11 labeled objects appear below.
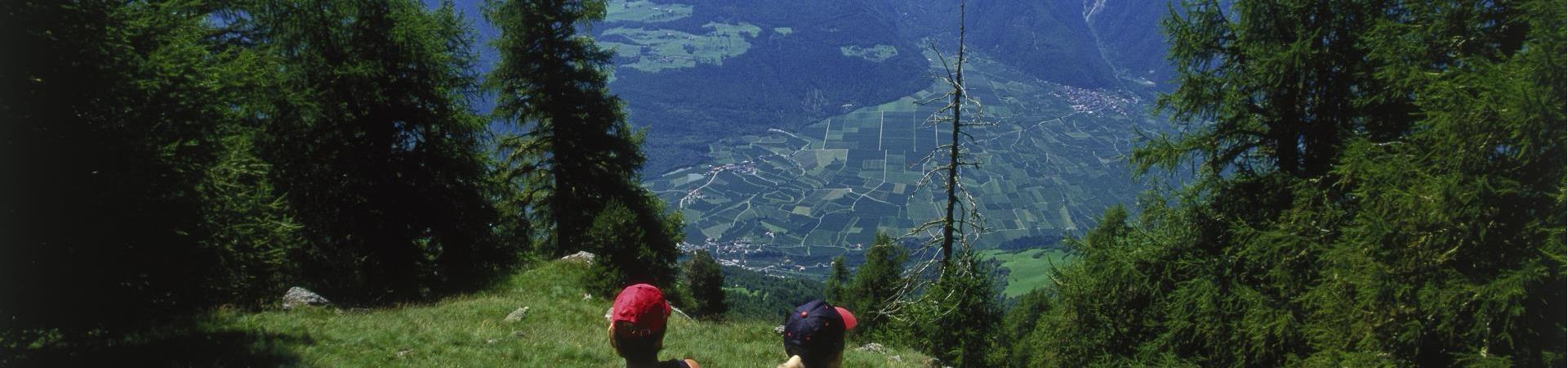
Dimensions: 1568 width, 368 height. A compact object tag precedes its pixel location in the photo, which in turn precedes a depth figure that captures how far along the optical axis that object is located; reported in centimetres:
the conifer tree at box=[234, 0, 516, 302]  1639
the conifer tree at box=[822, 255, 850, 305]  4250
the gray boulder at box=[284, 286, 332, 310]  1283
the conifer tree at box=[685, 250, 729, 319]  3092
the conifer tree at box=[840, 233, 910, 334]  3572
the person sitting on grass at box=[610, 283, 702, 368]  434
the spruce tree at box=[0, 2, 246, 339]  788
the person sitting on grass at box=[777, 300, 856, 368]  436
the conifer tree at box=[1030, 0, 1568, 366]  758
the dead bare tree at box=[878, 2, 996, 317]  1667
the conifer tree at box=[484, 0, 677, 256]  2297
